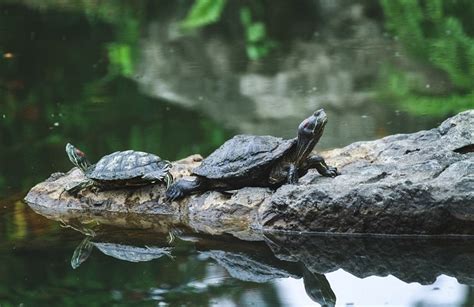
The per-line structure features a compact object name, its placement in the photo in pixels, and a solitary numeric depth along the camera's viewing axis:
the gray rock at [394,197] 7.22
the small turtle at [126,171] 8.37
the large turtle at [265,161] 7.88
